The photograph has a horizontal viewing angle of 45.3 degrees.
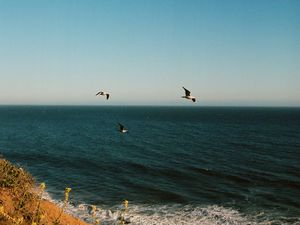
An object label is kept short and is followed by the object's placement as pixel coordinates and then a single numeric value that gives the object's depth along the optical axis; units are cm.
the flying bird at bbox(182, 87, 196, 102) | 1571
